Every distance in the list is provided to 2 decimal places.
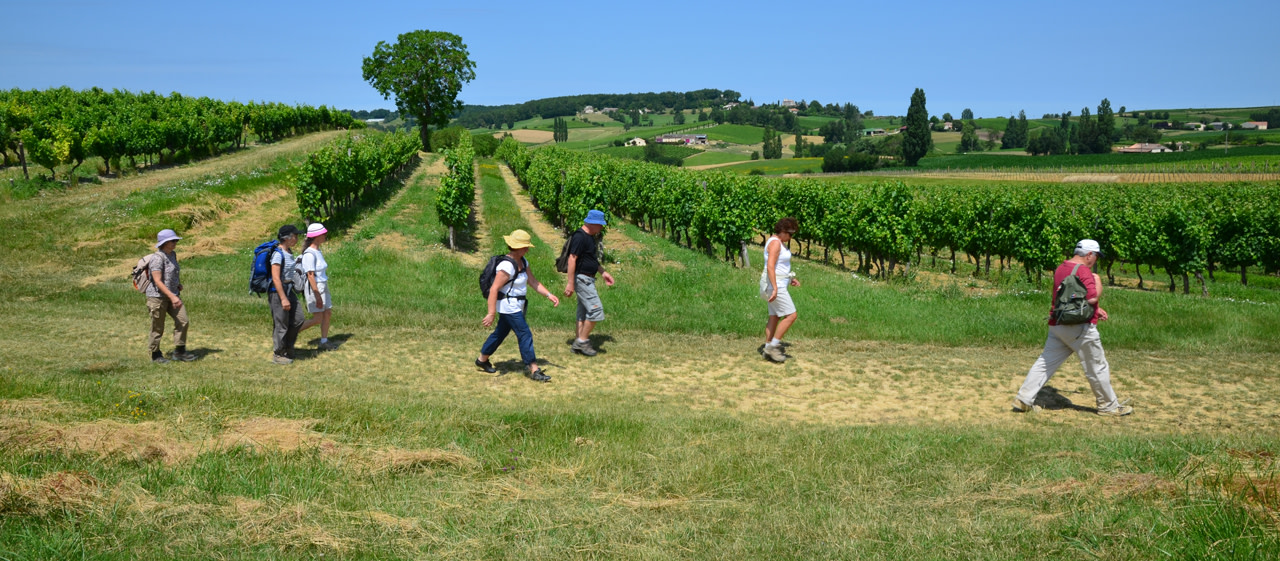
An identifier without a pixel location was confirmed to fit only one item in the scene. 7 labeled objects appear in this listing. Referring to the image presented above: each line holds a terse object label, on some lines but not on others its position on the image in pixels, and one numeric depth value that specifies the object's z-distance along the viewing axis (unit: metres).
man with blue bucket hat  9.95
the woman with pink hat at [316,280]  9.61
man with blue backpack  9.13
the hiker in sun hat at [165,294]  9.02
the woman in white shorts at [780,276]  9.72
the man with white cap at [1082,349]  7.85
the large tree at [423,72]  57.62
